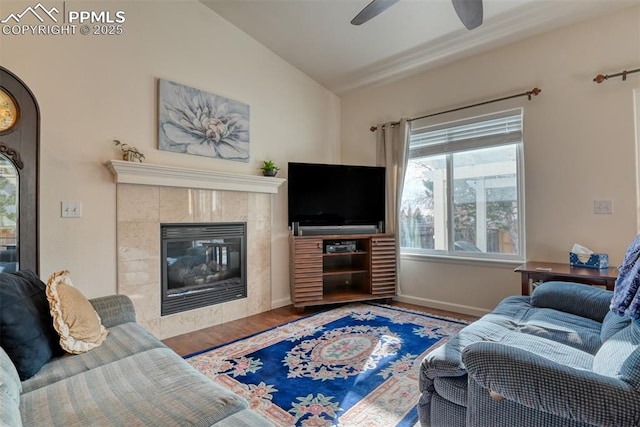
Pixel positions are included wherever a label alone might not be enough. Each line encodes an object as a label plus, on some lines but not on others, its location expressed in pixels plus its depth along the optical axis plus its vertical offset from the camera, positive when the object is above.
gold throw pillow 1.48 -0.48
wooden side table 2.22 -0.44
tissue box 2.46 -0.37
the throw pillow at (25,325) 1.26 -0.45
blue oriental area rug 1.69 -1.03
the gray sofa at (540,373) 0.94 -0.60
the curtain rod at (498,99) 2.92 +1.17
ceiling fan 1.95 +1.34
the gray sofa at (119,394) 0.98 -0.62
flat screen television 3.63 +0.23
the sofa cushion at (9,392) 0.80 -0.51
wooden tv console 3.43 -0.61
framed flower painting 2.83 +0.94
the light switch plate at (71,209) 2.29 +0.09
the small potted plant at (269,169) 3.46 +0.56
